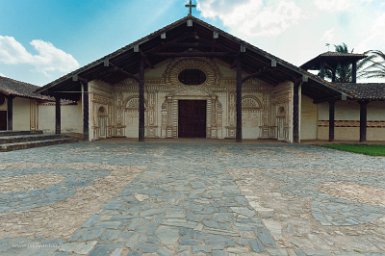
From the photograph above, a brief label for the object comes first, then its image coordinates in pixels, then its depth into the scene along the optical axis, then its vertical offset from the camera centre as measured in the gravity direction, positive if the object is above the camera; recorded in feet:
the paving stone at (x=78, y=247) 7.91 -3.81
